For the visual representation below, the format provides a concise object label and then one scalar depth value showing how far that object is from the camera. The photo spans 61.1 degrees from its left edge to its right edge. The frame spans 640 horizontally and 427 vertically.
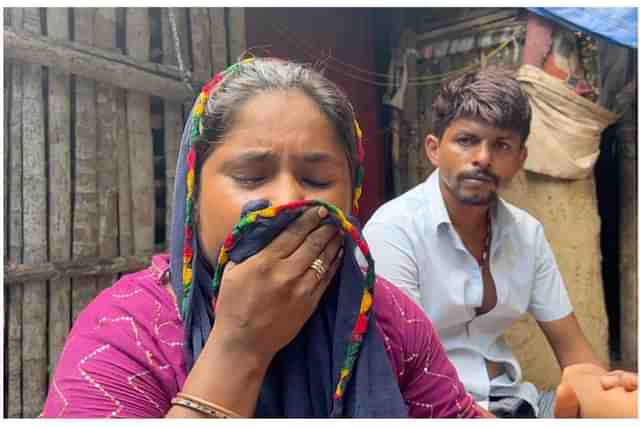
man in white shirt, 2.07
